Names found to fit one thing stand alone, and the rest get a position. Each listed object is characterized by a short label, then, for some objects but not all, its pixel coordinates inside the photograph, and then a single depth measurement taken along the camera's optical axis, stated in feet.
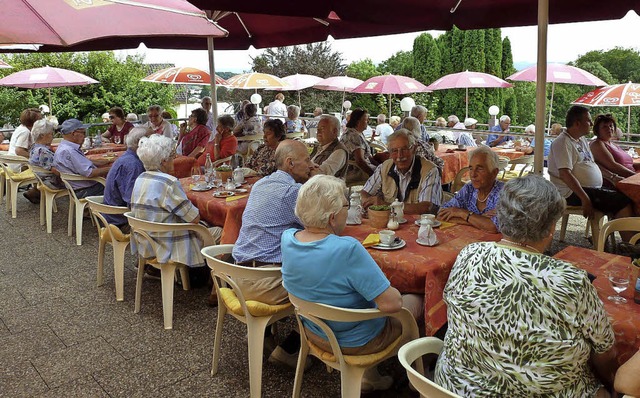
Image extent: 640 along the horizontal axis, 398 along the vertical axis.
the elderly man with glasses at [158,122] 26.48
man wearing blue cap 17.95
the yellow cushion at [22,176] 21.49
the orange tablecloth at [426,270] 8.07
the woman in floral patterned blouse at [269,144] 17.33
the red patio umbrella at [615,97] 24.88
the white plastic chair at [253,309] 8.51
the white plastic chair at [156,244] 11.21
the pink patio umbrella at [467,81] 34.92
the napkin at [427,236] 8.96
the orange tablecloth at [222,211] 12.21
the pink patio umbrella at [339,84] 45.27
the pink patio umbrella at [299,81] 47.42
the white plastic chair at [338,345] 6.94
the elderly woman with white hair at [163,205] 11.64
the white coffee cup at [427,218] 8.98
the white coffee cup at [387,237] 8.86
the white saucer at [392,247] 8.75
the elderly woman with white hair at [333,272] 6.99
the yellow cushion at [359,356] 7.36
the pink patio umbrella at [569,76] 29.18
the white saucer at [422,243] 8.96
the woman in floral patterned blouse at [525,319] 5.12
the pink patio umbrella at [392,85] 36.99
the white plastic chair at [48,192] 19.20
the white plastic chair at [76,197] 17.89
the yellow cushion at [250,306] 8.74
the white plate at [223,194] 13.41
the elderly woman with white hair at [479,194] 10.34
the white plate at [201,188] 14.15
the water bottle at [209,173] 14.88
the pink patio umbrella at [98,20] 14.20
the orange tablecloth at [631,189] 14.71
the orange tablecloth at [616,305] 5.82
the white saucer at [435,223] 9.98
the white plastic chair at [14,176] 21.01
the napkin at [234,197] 13.00
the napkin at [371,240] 8.95
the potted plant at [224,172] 15.11
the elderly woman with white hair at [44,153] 19.07
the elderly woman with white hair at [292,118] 35.65
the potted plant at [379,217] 9.95
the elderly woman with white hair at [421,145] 19.10
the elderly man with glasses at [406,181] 12.19
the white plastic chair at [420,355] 5.21
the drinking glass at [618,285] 6.50
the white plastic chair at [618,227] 10.20
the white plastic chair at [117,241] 13.15
